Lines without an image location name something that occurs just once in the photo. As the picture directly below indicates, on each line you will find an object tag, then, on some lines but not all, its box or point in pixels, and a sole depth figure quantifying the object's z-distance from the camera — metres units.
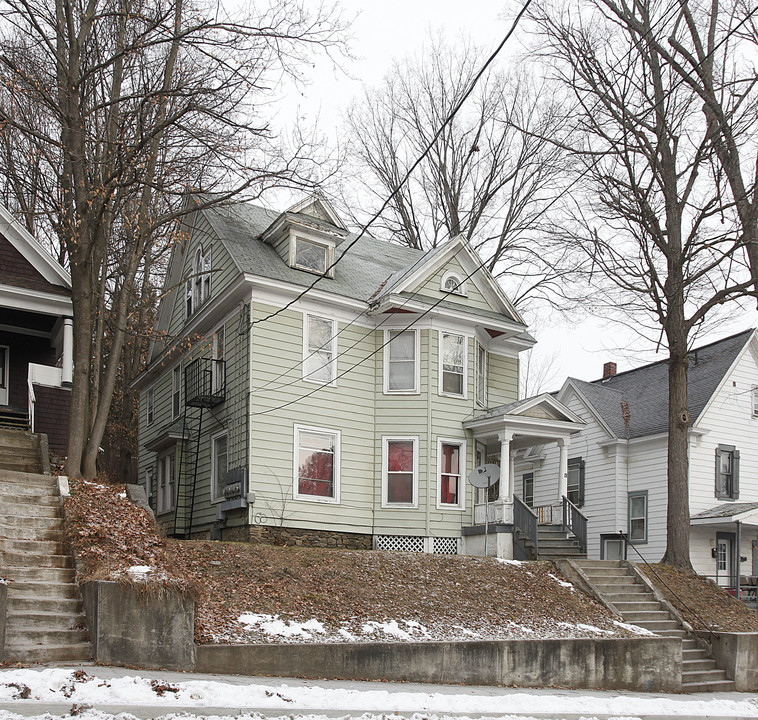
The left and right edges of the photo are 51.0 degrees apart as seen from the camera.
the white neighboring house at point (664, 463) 22.58
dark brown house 16.89
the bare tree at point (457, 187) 31.14
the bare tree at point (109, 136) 14.31
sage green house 17.89
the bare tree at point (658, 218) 18.61
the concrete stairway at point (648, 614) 13.95
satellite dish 16.71
